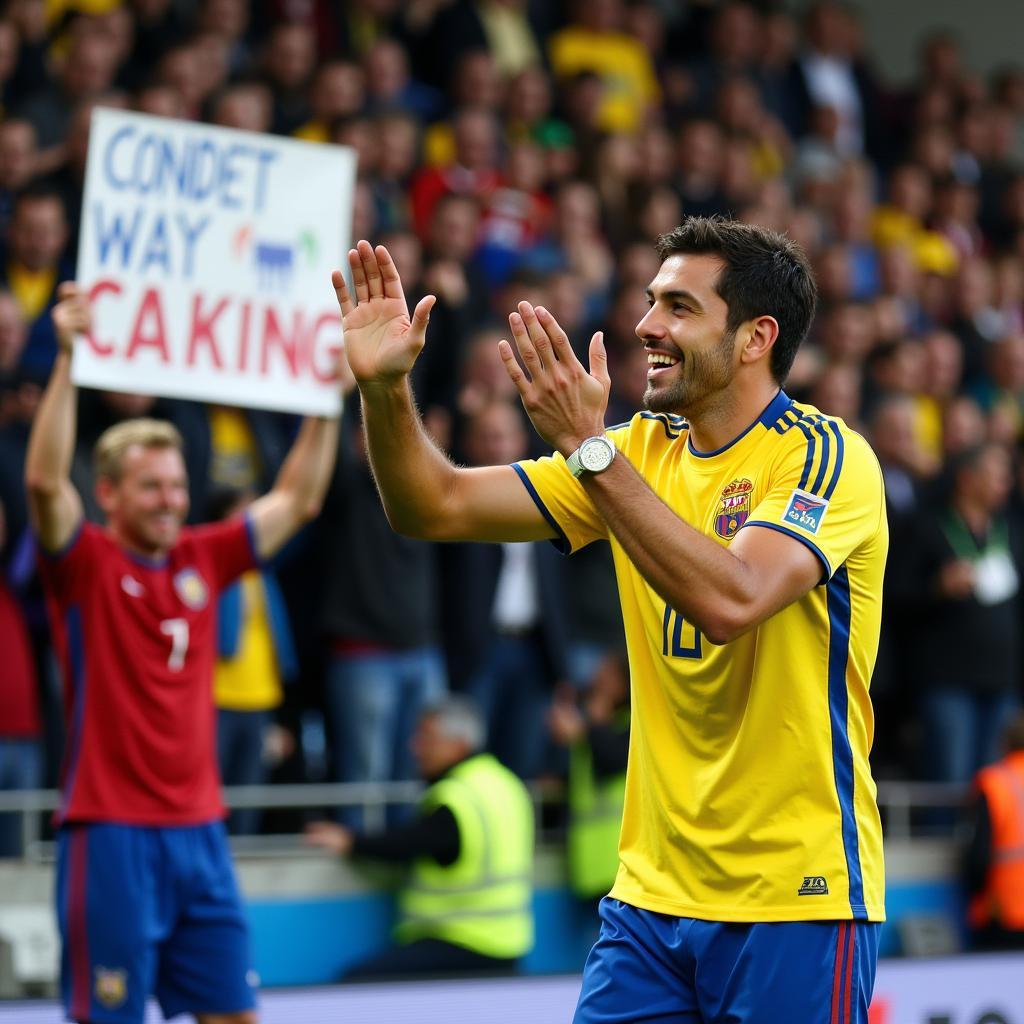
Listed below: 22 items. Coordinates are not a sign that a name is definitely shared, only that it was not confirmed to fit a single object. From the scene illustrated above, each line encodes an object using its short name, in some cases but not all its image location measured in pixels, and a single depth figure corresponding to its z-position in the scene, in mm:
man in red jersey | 11125
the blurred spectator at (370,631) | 16141
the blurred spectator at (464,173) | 20266
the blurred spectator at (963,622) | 19422
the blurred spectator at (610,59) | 25062
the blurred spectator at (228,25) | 20266
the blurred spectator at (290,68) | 20016
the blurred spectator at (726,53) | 26453
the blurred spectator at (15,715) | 14305
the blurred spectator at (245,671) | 15484
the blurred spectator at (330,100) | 19703
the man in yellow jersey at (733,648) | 7500
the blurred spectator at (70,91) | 18031
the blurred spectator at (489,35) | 23328
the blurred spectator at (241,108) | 18125
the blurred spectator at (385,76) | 20953
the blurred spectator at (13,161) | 16828
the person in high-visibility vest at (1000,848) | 18453
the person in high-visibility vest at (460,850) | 15195
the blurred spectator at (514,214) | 20172
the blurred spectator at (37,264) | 15672
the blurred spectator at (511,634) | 16906
